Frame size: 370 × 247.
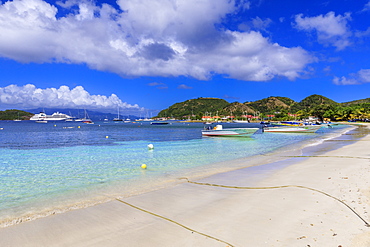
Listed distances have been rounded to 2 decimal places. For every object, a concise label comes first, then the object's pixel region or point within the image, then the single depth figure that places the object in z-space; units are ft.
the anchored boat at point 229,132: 139.44
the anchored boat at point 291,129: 182.52
